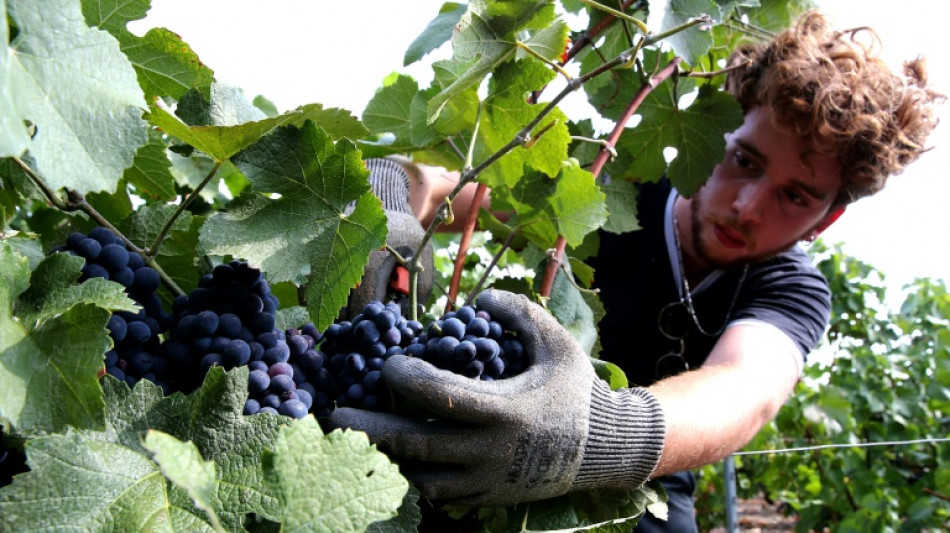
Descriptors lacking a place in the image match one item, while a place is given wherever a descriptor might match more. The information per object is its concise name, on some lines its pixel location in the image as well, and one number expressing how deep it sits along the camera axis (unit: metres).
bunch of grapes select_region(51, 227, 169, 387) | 0.72
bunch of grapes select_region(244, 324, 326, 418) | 0.75
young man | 1.04
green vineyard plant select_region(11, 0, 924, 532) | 0.59
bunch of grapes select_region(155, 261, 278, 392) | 0.75
